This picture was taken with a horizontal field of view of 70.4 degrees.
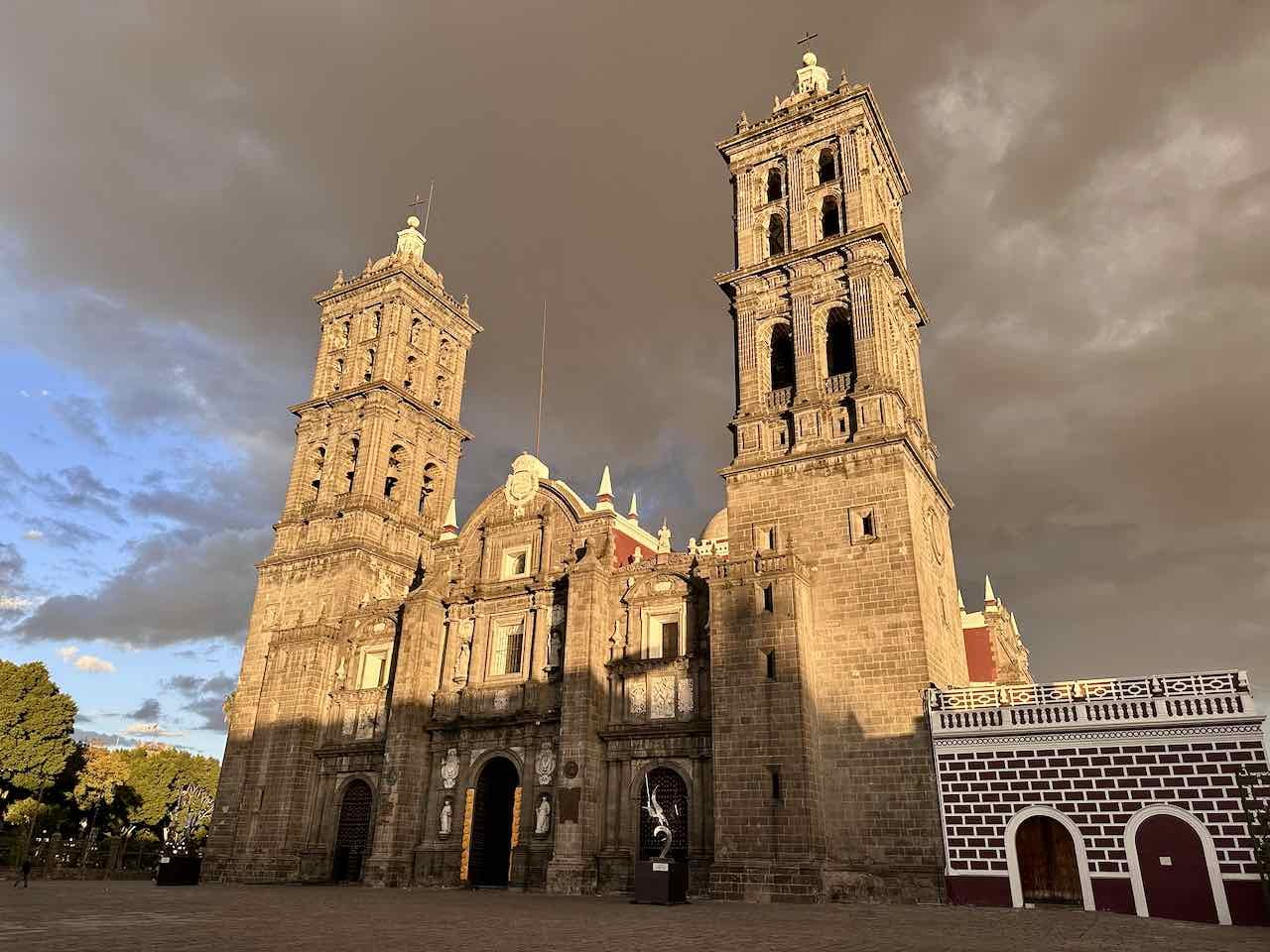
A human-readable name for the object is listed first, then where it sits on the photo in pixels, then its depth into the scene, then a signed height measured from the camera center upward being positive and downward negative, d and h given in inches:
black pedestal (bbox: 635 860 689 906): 975.6 -39.1
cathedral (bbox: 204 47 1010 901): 1115.3 +283.9
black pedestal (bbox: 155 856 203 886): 1259.8 -52.0
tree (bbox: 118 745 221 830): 2513.5 +141.0
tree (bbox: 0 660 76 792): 1951.3 +204.0
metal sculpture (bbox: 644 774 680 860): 1188.5 +37.8
